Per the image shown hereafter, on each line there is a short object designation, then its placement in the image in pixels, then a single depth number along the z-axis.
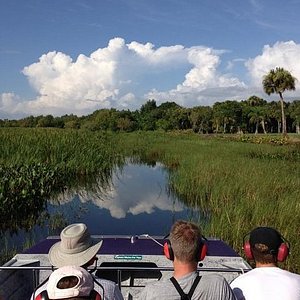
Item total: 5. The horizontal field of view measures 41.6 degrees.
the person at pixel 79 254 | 2.85
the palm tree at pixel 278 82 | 44.50
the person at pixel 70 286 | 2.01
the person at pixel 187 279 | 2.38
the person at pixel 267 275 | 2.65
